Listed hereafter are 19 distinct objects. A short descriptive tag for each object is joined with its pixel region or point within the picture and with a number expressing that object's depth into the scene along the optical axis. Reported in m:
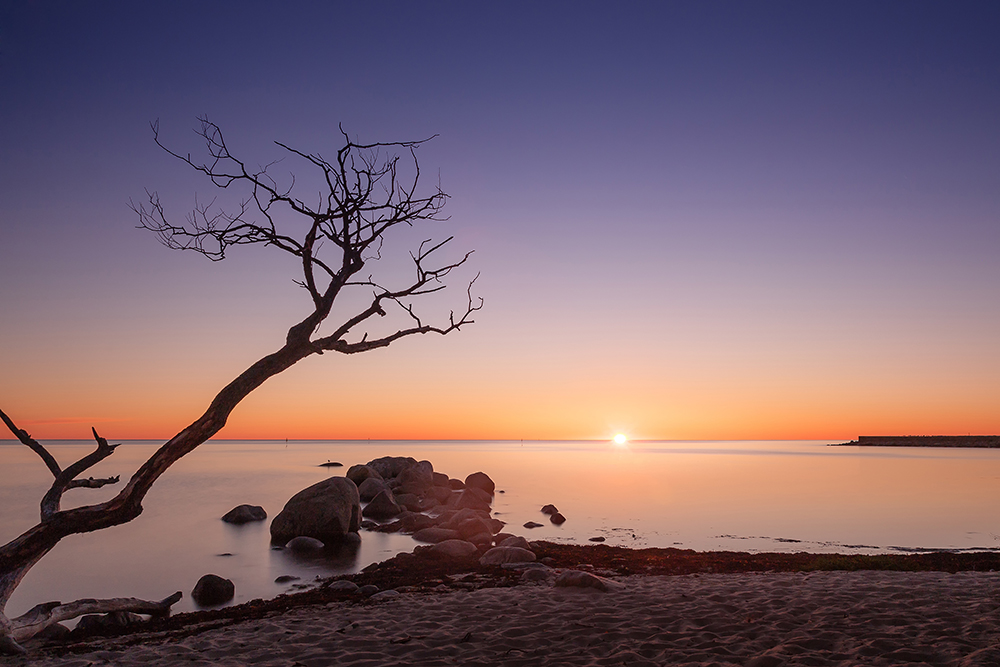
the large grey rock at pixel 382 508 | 26.86
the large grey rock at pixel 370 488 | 32.00
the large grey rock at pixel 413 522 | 23.28
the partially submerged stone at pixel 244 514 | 26.17
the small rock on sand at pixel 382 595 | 11.25
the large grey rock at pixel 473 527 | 19.75
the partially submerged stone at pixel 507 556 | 15.09
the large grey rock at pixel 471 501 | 28.67
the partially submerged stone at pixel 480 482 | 34.88
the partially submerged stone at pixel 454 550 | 16.25
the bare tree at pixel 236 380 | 8.68
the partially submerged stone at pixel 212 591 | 13.19
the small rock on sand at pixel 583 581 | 11.39
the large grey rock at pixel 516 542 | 16.45
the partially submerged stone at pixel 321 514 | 20.31
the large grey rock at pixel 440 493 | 32.34
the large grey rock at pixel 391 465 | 39.34
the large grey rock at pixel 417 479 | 34.72
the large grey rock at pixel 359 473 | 35.41
